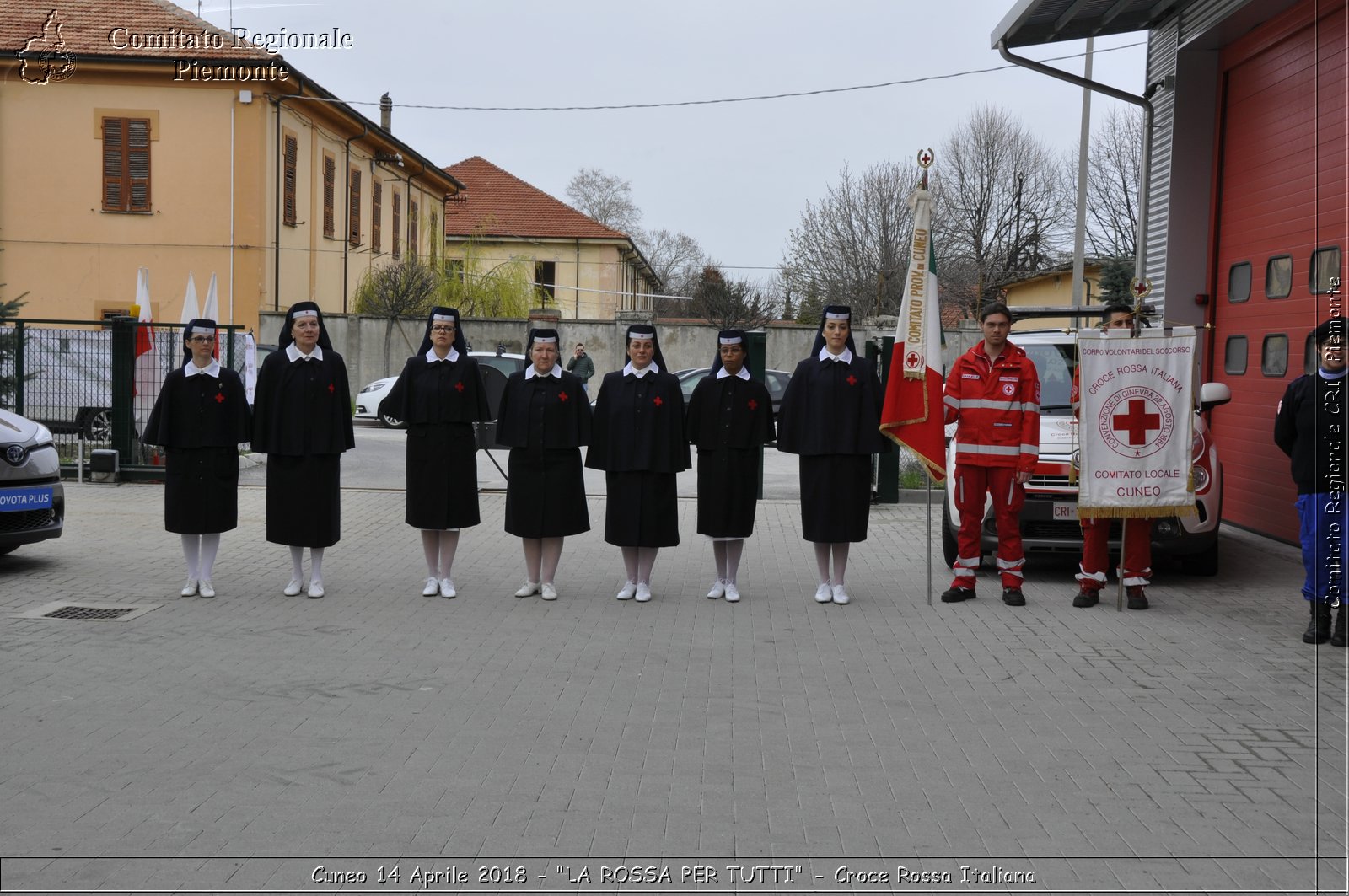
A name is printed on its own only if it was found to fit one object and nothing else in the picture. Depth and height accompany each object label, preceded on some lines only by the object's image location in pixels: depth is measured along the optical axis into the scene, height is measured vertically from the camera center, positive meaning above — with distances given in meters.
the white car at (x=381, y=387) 27.73 -0.71
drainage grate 8.95 -1.77
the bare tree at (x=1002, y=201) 51.19 +6.35
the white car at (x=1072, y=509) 10.41 -1.06
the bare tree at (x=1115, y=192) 49.09 +6.56
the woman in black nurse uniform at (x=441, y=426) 9.90 -0.52
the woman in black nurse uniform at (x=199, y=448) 9.71 -0.71
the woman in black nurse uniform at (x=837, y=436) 9.73 -0.50
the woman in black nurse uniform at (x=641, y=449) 9.86 -0.64
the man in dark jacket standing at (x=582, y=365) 28.89 -0.14
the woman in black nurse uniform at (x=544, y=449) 9.85 -0.66
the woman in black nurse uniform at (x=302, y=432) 9.75 -0.58
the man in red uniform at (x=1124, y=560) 9.66 -1.32
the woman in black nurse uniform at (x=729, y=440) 9.88 -0.56
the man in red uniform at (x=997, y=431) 9.62 -0.44
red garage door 11.80 +1.39
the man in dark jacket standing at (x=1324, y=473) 8.21 -0.58
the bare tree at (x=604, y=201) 89.25 +10.34
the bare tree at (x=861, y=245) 46.81 +4.21
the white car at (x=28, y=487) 10.45 -1.11
